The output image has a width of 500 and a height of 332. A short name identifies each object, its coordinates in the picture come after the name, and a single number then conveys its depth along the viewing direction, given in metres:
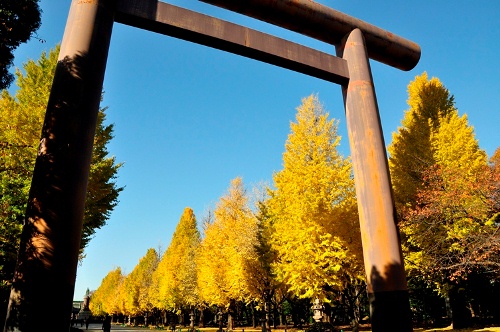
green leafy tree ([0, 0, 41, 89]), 6.94
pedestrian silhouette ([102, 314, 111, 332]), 21.81
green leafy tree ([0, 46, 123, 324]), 10.57
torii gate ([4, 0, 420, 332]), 3.45
